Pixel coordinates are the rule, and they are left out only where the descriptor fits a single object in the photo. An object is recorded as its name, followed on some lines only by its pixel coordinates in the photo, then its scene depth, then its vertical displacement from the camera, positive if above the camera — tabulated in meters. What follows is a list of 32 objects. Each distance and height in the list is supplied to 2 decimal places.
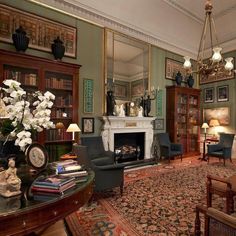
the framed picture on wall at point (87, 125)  4.79 -0.06
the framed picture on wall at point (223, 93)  7.14 +1.15
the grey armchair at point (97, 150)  4.38 -0.67
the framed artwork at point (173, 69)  6.71 +2.03
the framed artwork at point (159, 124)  6.37 -0.05
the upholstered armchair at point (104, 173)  3.01 -0.86
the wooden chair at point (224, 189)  2.47 -0.92
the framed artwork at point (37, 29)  3.77 +2.09
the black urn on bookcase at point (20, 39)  3.64 +1.65
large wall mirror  5.23 +1.71
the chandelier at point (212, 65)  3.30 +1.09
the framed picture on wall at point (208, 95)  7.60 +1.16
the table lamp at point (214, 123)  6.94 -0.01
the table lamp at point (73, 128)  3.93 -0.12
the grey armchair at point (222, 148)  5.57 -0.78
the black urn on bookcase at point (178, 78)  6.74 +1.62
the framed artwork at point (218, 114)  7.05 +0.33
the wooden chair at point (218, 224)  1.37 -0.80
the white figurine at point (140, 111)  5.69 +0.34
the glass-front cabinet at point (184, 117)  6.48 +0.23
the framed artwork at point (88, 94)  4.85 +0.75
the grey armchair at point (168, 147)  5.78 -0.79
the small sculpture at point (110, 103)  5.11 +0.54
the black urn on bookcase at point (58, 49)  4.17 +1.67
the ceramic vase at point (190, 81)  7.14 +1.60
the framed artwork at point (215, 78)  7.07 +1.78
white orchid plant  1.45 +0.04
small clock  1.56 -0.30
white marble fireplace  5.02 -0.15
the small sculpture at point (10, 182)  1.25 -0.41
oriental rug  2.36 -1.34
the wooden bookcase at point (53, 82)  3.62 +0.88
